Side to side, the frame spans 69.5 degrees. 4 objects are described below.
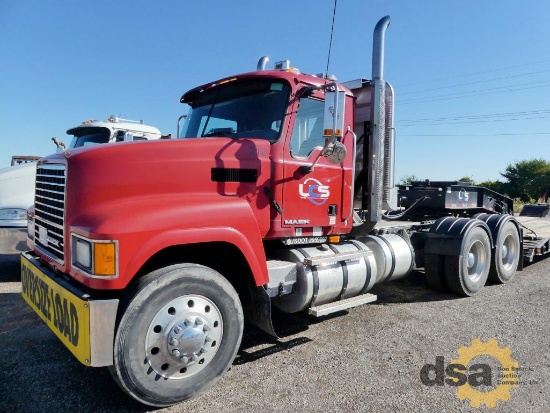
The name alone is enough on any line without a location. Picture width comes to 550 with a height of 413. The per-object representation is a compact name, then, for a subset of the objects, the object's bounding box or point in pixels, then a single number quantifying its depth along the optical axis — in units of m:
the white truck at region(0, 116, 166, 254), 5.99
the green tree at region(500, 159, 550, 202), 42.03
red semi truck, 2.78
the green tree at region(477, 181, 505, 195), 43.95
